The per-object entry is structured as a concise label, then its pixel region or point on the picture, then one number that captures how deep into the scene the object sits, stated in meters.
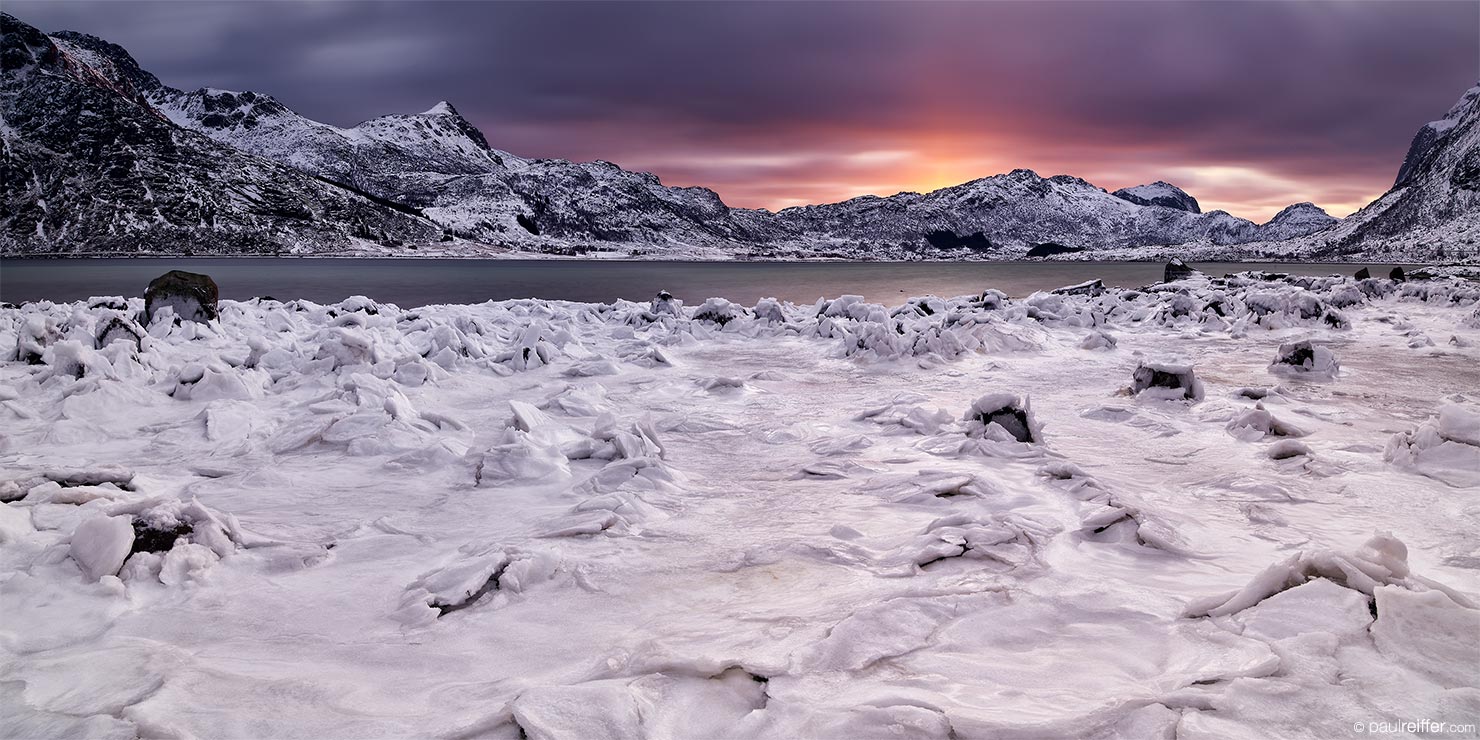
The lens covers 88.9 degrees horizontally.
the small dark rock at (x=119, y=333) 10.08
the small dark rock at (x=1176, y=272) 36.22
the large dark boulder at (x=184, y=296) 13.59
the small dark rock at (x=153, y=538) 3.96
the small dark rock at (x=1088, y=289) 26.11
